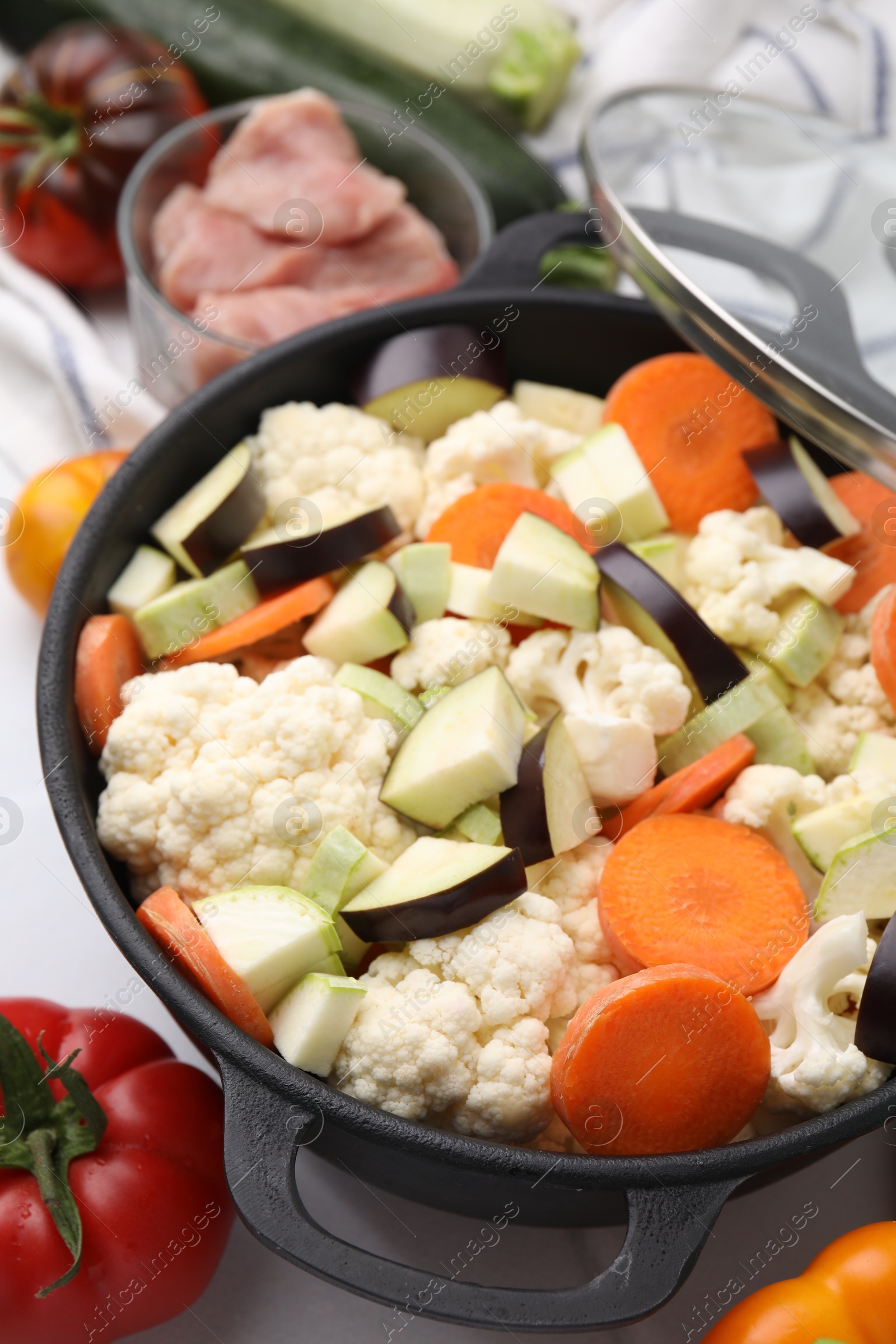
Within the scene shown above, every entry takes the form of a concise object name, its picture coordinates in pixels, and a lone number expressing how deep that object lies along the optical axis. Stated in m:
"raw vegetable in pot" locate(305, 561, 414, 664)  0.72
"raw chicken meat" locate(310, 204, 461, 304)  0.84
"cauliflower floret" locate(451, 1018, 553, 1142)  0.68
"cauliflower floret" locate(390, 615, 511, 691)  0.72
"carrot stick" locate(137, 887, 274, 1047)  0.67
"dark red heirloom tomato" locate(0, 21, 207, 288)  0.86
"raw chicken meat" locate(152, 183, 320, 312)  0.83
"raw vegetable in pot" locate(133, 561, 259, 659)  0.72
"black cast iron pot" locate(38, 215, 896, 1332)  0.65
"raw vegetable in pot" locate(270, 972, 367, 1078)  0.67
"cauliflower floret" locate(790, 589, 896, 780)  0.74
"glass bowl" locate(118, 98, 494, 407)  0.81
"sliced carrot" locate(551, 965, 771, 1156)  0.67
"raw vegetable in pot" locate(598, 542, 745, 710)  0.72
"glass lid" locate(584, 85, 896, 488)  0.73
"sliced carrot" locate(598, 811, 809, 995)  0.70
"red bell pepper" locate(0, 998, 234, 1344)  0.68
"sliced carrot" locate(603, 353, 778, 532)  0.76
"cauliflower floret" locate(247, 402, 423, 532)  0.75
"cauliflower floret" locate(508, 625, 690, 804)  0.71
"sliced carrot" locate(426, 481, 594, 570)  0.74
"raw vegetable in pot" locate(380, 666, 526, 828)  0.69
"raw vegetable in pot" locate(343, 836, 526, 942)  0.68
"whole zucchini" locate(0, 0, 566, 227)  0.88
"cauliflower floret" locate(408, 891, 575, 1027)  0.69
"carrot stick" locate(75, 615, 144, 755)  0.71
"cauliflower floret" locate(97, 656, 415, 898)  0.70
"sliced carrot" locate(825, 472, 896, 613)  0.75
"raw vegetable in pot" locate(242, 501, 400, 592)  0.73
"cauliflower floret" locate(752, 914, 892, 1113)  0.68
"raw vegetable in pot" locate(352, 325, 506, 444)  0.75
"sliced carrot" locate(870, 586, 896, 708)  0.73
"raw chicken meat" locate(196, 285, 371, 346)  0.80
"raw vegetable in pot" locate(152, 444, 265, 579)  0.73
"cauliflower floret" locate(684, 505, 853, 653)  0.73
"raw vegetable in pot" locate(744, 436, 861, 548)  0.75
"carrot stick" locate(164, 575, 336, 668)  0.73
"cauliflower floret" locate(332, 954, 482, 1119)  0.68
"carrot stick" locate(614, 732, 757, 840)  0.72
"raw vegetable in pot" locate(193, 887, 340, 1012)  0.67
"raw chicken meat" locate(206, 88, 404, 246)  0.83
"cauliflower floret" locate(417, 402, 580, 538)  0.75
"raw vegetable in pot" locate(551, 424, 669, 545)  0.75
